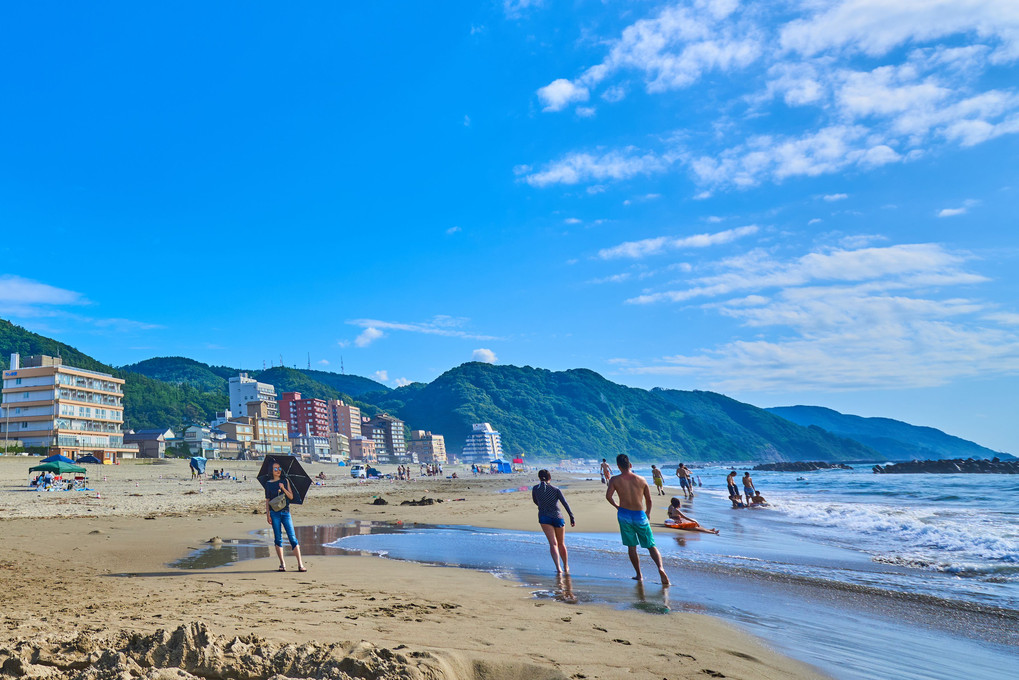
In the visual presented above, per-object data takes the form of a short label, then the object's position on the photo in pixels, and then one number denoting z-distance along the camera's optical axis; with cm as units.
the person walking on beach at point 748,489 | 2449
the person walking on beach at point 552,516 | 886
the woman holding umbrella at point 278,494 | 915
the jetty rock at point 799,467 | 11062
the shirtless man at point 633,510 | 821
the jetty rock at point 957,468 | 7932
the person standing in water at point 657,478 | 2467
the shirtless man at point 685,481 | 2606
